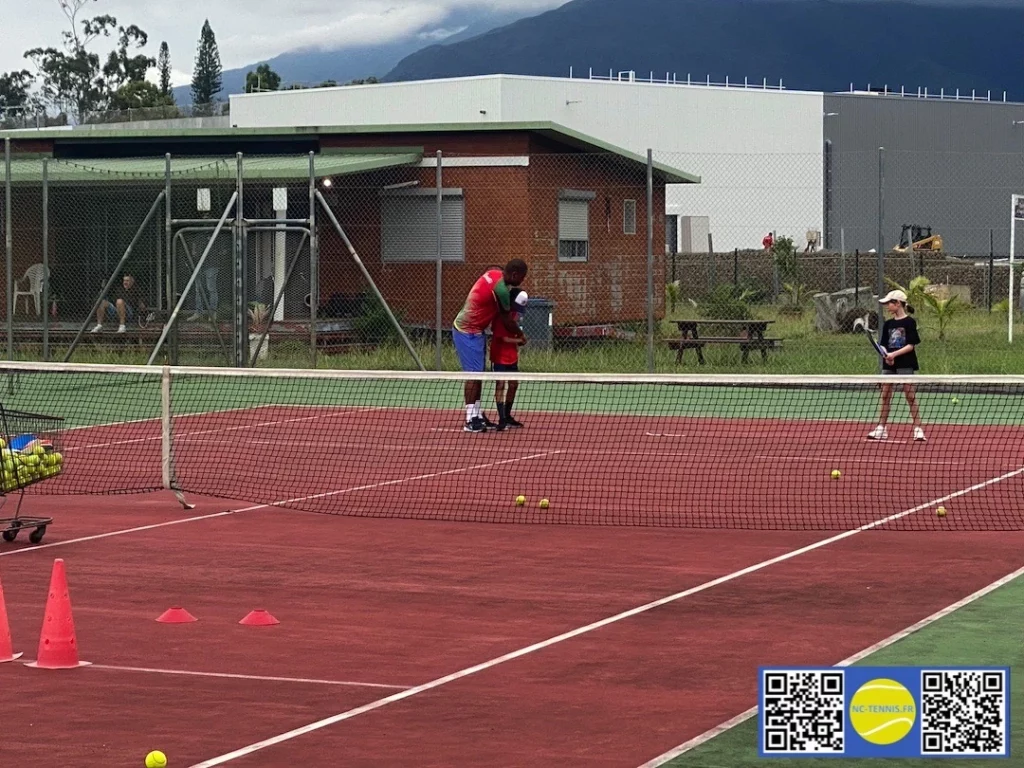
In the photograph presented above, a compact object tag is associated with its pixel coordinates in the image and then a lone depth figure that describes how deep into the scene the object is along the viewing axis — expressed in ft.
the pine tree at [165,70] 519.60
